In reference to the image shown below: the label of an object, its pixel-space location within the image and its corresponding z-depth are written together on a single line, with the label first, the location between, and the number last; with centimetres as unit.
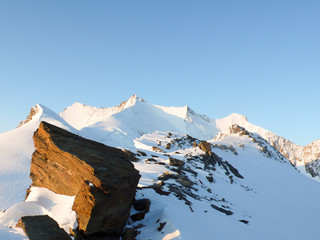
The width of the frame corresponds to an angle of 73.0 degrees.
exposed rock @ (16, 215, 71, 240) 765
